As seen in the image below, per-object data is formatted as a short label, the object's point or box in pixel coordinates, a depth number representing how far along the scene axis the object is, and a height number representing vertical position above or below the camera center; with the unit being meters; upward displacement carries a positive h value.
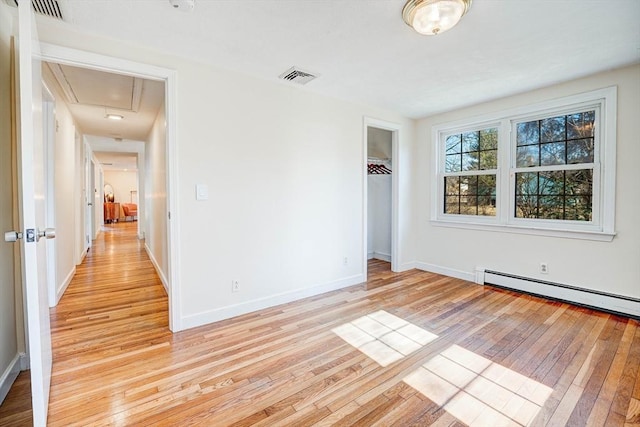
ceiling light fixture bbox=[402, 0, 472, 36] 1.77 +1.17
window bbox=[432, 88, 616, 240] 2.94 +0.39
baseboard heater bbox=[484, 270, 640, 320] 2.78 -0.96
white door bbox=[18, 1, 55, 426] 1.22 +0.00
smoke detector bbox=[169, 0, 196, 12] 1.77 +1.22
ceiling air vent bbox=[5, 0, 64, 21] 1.78 +1.23
